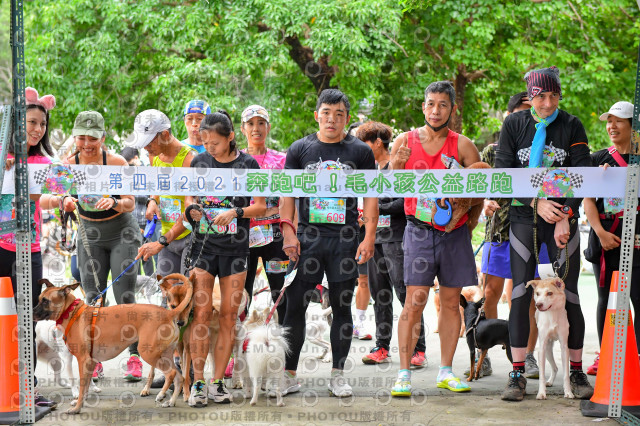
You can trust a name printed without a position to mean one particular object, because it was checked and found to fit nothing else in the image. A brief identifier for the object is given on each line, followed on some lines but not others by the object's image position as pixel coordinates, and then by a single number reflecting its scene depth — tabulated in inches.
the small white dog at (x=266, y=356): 374.0
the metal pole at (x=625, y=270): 339.6
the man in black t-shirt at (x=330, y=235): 388.2
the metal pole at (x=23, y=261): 327.0
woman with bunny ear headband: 353.5
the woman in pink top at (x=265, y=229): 432.5
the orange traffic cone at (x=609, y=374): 346.0
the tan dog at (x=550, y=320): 376.2
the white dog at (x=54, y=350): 409.9
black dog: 412.5
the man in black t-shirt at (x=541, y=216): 375.9
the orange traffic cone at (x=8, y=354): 338.3
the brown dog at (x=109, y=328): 362.3
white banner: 353.4
